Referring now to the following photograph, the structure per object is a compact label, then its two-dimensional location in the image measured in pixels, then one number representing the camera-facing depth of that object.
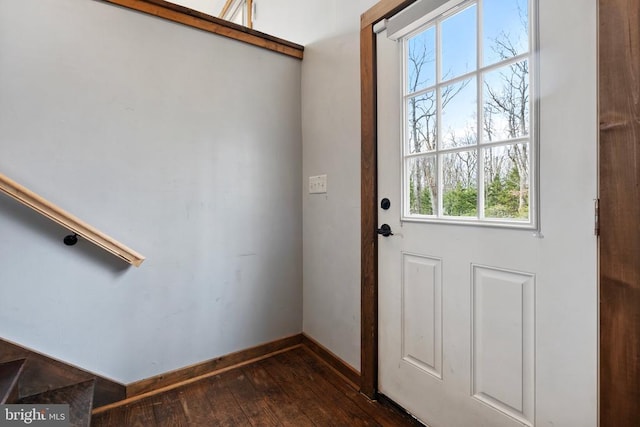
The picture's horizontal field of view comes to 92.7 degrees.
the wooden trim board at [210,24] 1.56
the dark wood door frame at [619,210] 0.77
